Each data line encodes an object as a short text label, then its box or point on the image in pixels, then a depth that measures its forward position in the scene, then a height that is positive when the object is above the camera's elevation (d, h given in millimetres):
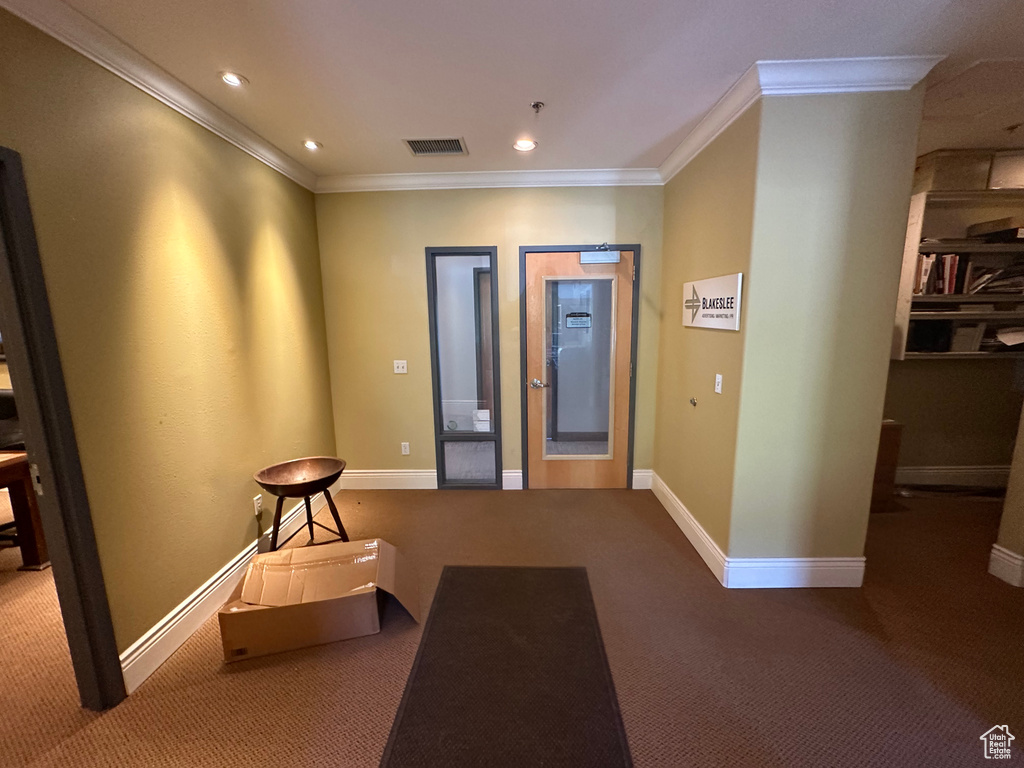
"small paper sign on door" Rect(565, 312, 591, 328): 3391 +41
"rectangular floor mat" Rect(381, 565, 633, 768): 1402 -1476
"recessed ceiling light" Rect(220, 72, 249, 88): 1804 +1149
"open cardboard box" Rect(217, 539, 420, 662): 1793 -1237
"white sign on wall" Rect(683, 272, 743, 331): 2127 +117
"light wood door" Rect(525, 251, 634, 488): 3312 -389
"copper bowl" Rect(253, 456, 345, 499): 2191 -871
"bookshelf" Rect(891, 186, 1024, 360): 2982 +211
